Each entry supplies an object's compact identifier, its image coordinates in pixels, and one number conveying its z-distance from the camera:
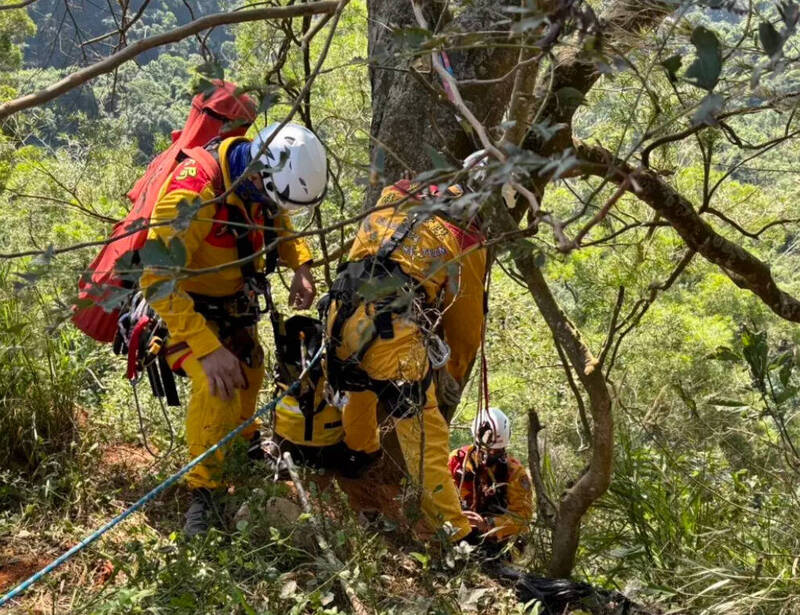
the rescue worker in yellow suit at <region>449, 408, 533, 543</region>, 4.44
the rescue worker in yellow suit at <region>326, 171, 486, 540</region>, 3.18
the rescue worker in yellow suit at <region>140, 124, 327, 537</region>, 3.05
